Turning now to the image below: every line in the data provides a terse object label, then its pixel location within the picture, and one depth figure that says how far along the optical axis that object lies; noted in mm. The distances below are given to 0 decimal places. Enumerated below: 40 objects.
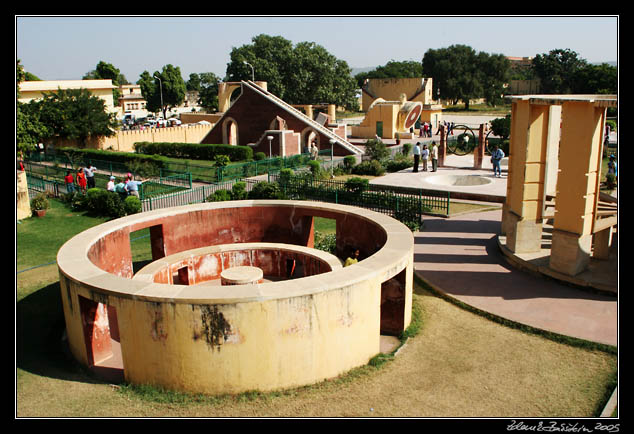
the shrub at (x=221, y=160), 31302
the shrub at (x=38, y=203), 20912
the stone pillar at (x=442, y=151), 29406
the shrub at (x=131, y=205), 20203
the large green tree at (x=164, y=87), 68875
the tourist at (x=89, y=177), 24109
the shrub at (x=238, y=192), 22016
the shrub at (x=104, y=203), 20578
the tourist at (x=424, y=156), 27580
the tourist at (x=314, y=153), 30469
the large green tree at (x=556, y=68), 67106
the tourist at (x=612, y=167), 23562
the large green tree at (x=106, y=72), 76688
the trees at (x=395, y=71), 100812
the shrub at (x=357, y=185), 20711
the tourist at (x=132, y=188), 21422
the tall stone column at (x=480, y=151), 27578
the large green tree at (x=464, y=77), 76875
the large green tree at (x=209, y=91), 71000
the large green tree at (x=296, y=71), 57500
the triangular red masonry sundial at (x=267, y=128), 34594
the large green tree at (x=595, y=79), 54188
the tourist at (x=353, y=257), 11617
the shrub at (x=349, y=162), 29078
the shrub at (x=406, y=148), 32531
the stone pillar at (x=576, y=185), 11500
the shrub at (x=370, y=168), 27922
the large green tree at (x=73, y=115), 35594
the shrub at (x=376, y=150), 30531
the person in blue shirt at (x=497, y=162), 25469
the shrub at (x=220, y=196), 21470
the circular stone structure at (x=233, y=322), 7977
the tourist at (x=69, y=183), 23405
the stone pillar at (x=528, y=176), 13547
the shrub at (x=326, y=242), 15375
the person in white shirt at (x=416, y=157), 27406
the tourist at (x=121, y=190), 21594
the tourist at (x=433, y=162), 26769
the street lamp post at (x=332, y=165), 28112
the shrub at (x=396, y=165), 29062
